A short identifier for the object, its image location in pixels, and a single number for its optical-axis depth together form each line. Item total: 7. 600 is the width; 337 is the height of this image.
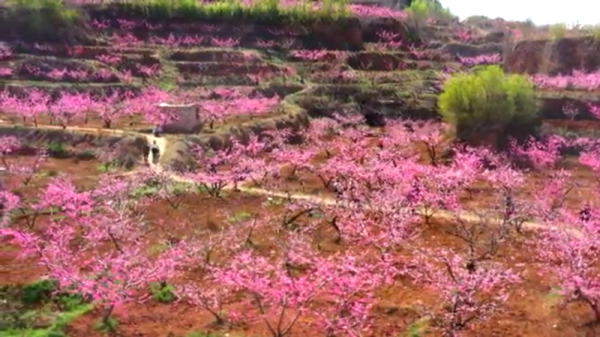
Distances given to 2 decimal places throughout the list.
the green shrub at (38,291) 17.09
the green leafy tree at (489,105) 38.31
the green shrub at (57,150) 35.44
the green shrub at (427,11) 80.55
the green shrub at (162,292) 17.22
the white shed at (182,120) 38.84
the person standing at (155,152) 32.70
